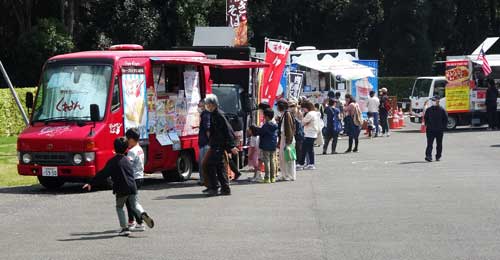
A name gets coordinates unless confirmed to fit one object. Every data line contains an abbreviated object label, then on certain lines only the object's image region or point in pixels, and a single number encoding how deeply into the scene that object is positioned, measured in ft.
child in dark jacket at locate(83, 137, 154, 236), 38.93
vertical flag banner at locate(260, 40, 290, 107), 78.18
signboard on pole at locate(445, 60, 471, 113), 123.13
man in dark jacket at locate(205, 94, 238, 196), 54.34
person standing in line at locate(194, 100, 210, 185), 59.06
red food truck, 56.44
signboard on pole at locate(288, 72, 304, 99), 105.09
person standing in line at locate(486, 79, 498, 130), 120.16
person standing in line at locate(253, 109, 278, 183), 62.59
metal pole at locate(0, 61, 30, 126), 75.92
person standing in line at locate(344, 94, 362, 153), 89.81
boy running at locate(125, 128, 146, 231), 40.23
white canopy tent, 119.85
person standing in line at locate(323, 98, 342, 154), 86.34
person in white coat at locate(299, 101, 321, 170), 72.33
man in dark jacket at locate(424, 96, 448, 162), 78.54
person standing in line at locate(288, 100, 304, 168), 69.67
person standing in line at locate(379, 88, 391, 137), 115.44
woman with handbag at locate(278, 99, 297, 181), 64.39
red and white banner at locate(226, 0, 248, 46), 106.83
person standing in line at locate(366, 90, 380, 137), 112.37
